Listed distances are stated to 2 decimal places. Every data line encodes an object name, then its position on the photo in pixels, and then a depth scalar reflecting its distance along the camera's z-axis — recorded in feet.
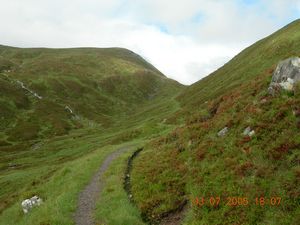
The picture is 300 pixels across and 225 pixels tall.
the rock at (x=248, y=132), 60.30
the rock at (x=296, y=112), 56.75
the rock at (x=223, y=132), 68.54
